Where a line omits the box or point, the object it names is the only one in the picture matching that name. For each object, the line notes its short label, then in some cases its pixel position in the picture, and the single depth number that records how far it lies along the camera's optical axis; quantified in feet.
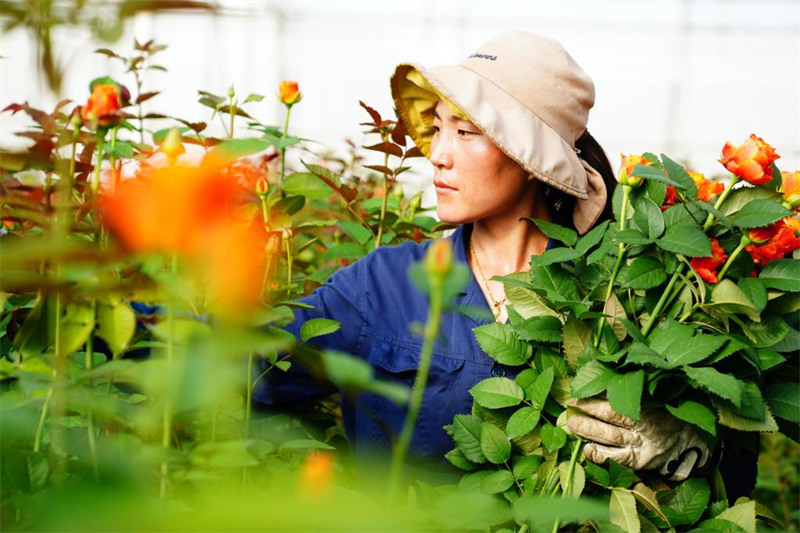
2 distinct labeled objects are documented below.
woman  4.58
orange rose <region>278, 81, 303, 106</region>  4.14
